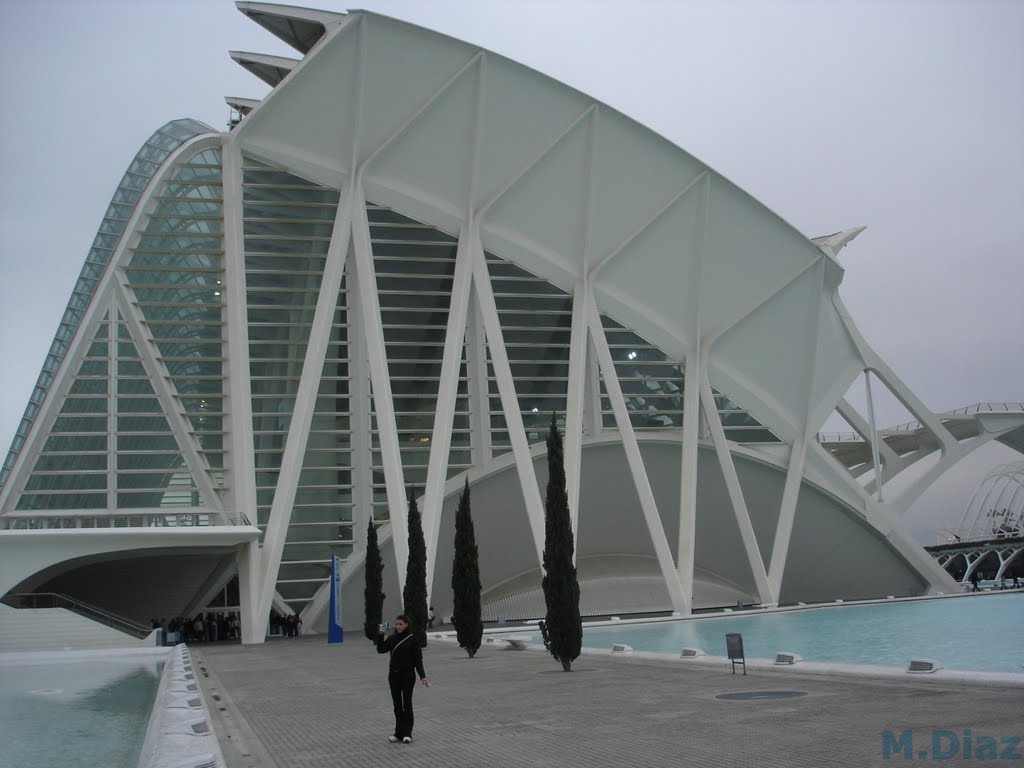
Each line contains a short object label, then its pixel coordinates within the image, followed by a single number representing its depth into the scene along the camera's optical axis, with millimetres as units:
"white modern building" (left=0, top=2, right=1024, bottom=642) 31406
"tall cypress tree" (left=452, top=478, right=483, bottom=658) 19812
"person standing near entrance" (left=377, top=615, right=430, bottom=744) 8805
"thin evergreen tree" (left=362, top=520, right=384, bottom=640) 27469
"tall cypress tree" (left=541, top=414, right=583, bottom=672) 16188
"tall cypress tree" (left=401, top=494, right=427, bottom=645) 22266
